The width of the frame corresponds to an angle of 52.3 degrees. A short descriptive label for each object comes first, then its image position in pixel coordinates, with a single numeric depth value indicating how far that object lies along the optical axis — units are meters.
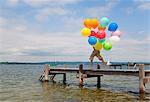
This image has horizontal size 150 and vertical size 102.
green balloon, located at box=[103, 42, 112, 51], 11.13
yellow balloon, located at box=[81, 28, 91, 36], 11.37
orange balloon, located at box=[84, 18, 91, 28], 11.32
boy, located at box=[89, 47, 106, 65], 12.25
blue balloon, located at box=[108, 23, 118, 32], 11.08
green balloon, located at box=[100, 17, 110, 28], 11.18
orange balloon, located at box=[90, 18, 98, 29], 11.27
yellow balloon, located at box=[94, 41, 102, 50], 11.44
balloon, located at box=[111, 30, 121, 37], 11.15
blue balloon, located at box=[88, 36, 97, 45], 11.15
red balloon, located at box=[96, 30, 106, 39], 11.26
